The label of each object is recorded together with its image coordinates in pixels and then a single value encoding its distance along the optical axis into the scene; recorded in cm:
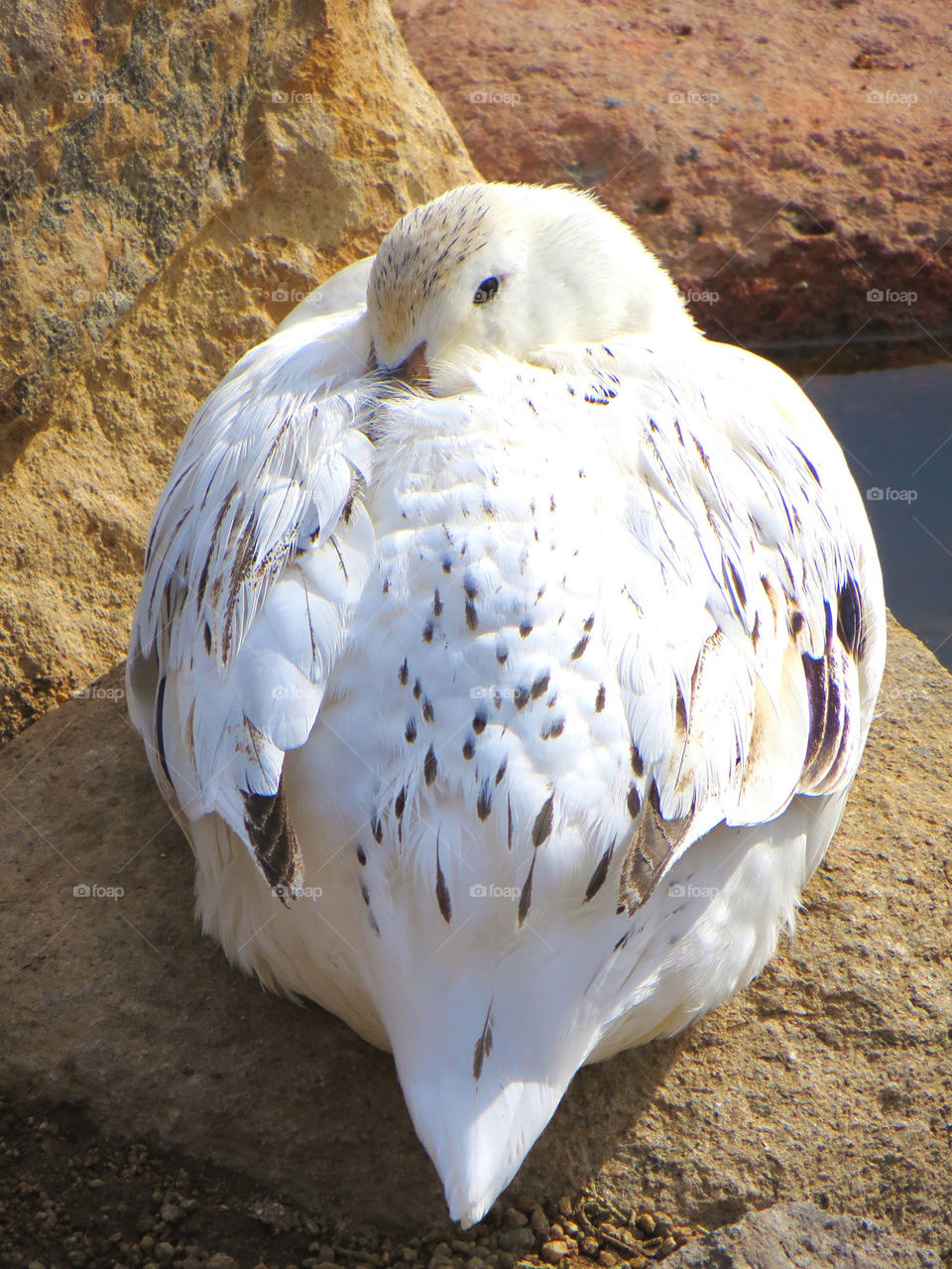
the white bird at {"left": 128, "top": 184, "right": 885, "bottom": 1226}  407
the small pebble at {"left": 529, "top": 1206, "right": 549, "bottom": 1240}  469
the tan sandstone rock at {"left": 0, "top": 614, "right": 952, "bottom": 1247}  484
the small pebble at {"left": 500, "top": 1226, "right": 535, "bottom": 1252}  464
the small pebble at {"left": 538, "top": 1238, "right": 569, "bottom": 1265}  461
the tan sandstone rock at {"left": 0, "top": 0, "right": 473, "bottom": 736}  659
